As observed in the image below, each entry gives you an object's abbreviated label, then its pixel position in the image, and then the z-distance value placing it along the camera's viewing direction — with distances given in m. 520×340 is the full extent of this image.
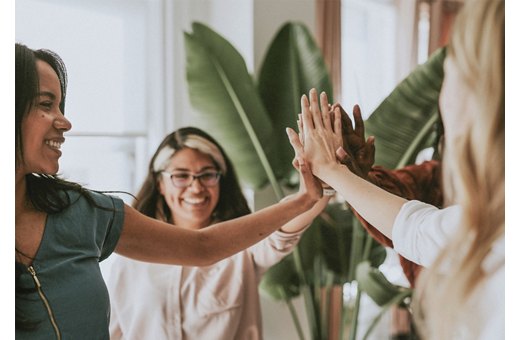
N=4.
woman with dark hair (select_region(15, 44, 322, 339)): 1.19
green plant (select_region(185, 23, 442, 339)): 1.52
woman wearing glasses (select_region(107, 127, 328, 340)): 1.41
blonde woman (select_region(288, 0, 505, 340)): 1.27
